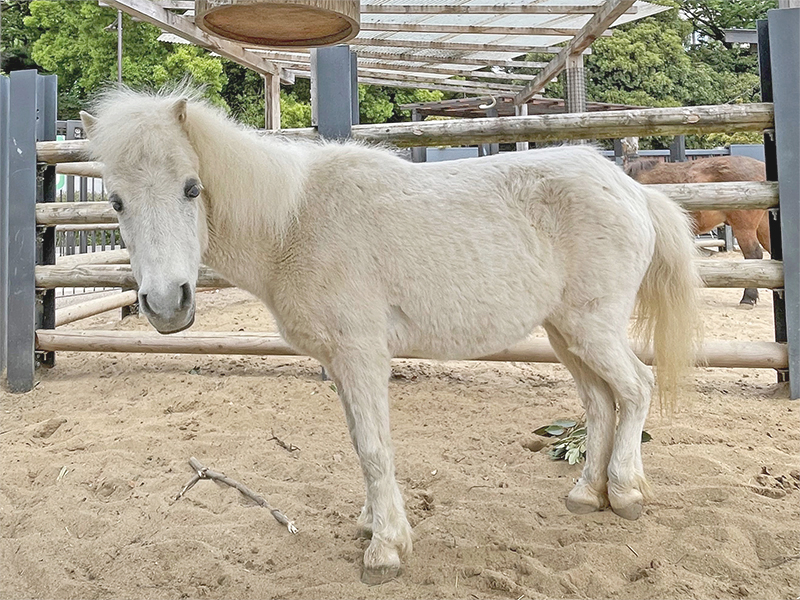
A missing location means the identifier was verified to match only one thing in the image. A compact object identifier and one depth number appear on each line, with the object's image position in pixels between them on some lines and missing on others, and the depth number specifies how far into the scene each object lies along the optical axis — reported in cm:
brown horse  703
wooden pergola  585
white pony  195
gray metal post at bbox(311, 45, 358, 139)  386
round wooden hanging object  208
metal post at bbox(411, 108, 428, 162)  1070
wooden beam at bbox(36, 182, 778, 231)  364
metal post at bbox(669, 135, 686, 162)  1147
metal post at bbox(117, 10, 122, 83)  906
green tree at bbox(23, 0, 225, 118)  1377
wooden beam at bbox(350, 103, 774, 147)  364
